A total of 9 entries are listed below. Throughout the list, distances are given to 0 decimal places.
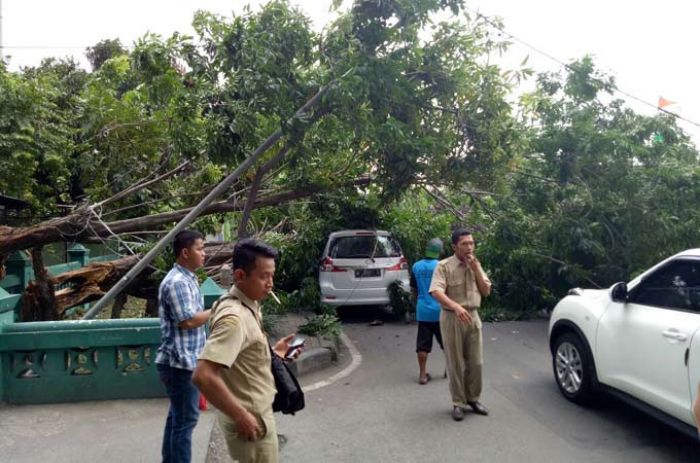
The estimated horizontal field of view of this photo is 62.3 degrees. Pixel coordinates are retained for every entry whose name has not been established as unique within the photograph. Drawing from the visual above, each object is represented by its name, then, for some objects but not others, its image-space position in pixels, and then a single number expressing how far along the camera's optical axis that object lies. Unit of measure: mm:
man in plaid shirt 3576
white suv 4188
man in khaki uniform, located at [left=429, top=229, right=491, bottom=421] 5223
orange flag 9305
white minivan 10180
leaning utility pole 6332
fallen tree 8008
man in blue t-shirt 6379
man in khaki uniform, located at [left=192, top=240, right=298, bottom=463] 2365
